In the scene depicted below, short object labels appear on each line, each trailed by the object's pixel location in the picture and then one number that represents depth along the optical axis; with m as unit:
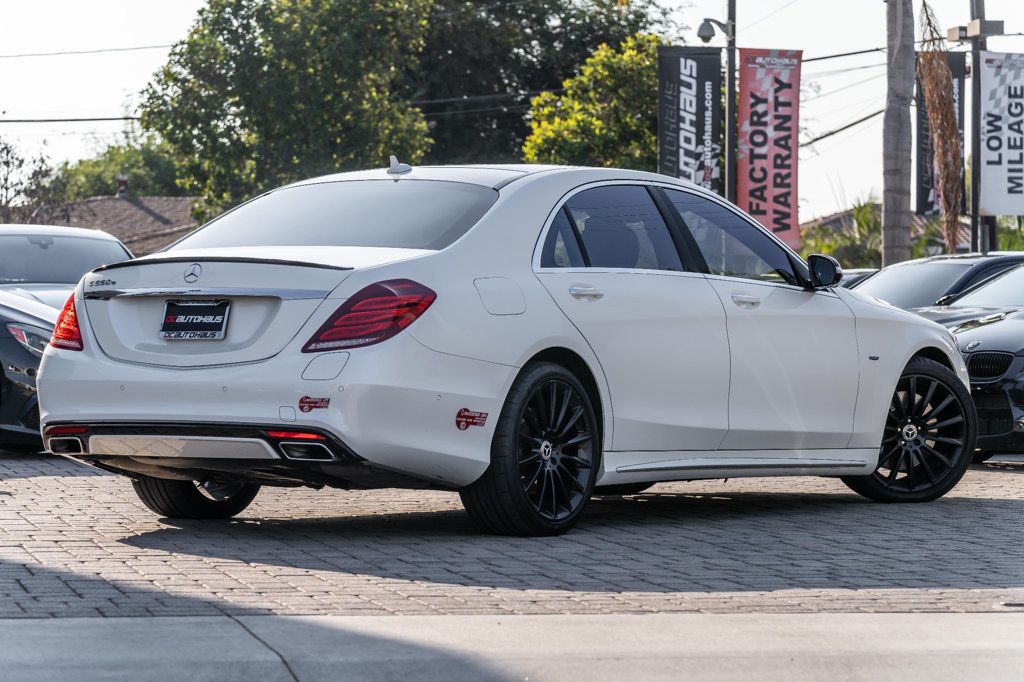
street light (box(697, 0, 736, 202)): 28.56
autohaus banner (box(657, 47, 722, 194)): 28.44
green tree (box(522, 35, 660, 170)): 49.84
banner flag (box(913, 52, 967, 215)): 29.05
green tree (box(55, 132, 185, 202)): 96.12
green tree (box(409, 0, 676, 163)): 59.34
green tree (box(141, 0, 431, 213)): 47.19
